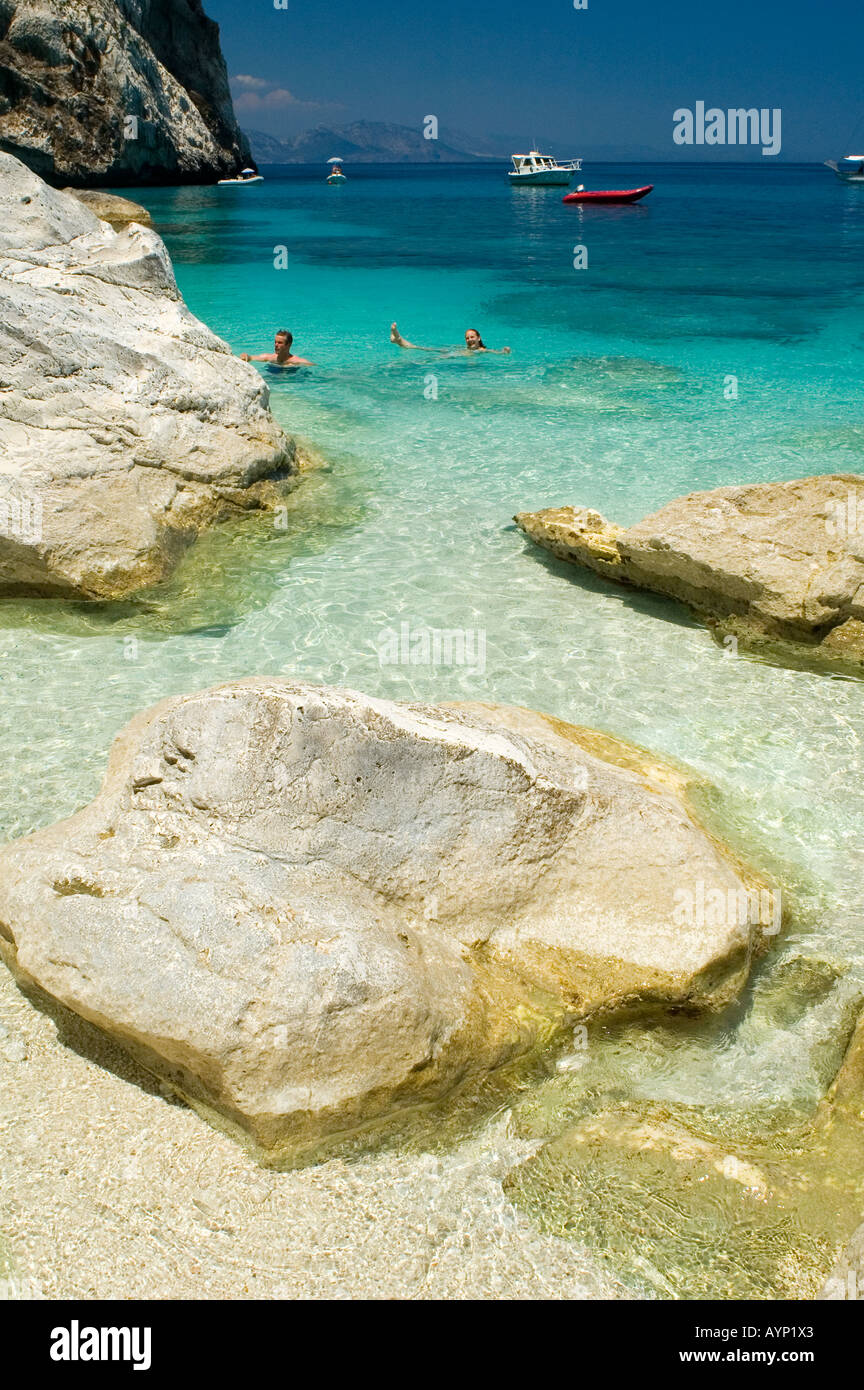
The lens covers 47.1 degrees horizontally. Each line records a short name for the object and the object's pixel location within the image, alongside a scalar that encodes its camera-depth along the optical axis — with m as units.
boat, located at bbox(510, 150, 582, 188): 78.69
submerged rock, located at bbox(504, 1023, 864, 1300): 3.24
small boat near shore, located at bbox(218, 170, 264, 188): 75.70
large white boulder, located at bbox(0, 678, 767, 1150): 3.73
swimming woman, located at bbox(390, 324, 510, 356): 18.03
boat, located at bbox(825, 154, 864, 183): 88.56
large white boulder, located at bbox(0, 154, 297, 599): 8.28
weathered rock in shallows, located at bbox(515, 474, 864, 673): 7.48
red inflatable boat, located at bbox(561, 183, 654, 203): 57.81
